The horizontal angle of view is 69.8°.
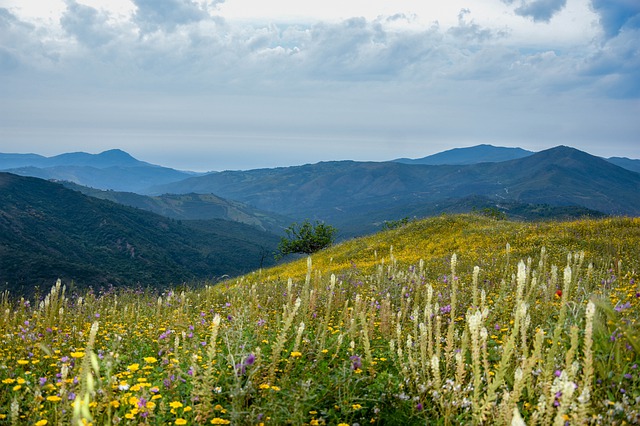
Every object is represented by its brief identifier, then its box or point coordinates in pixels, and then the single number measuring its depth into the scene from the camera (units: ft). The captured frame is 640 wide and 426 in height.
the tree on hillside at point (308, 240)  190.08
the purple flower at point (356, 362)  16.17
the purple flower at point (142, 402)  12.10
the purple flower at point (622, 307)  16.64
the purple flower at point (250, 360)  15.17
